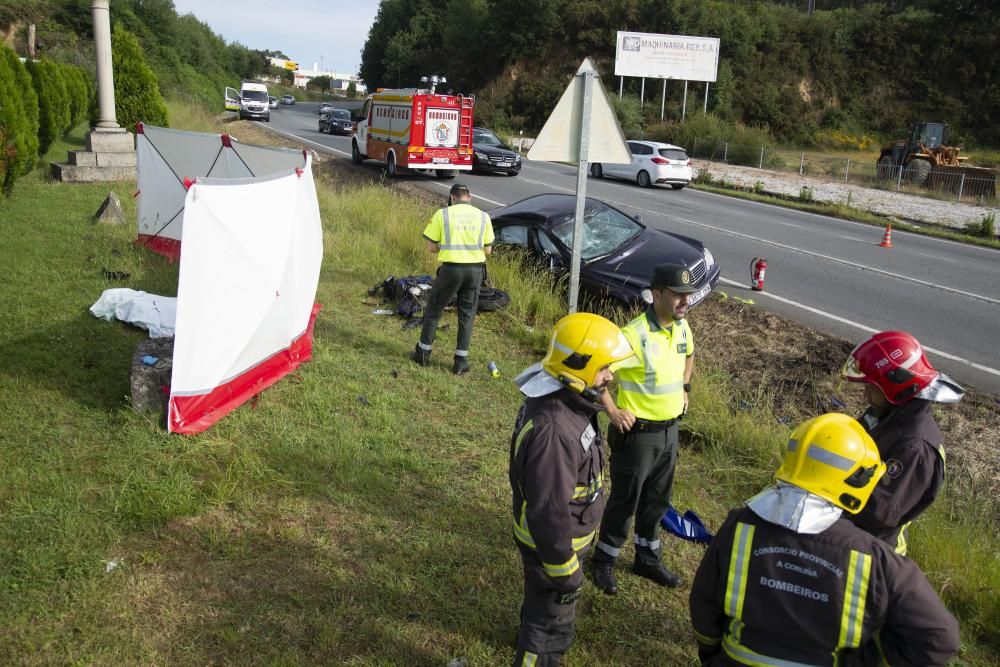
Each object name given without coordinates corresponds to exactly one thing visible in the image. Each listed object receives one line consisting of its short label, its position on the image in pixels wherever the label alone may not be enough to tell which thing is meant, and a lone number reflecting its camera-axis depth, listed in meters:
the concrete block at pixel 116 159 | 14.93
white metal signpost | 5.41
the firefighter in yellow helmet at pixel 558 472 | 2.60
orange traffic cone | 14.72
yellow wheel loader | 23.61
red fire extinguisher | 10.46
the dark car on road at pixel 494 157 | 23.03
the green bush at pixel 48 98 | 16.48
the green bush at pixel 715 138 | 33.72
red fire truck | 21.14
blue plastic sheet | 4.27
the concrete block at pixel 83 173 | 14.48
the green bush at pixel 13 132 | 11.40
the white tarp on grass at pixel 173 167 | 9.97
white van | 46.81
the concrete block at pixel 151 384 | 5.08
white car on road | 23.39
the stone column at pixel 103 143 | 14.63
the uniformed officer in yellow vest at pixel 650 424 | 3.68
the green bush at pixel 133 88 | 18.94
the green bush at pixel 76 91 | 22.11
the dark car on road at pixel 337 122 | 40.38
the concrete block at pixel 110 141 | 14.90
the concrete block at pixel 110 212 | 11.09
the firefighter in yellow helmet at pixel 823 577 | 1.98
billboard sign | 40.94
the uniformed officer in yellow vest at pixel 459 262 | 6.55
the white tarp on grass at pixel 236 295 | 4.75
